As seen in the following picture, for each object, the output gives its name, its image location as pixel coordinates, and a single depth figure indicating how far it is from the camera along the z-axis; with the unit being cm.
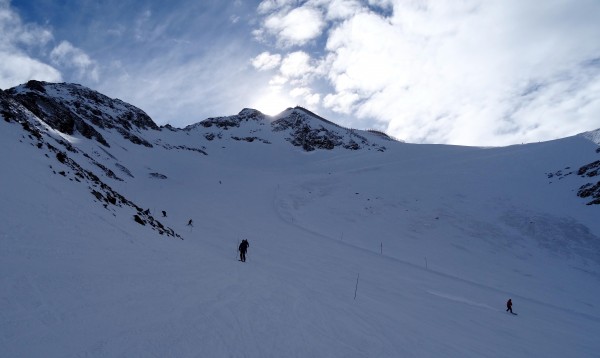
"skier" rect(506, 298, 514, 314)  1774
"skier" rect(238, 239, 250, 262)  1773
